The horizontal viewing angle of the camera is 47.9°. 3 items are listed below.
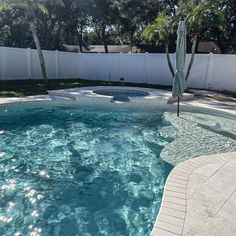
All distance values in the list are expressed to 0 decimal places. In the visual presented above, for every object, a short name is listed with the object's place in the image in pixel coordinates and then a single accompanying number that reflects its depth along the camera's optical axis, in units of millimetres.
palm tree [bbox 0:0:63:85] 11739
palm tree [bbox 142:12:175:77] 13069
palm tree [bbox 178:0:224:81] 11328
